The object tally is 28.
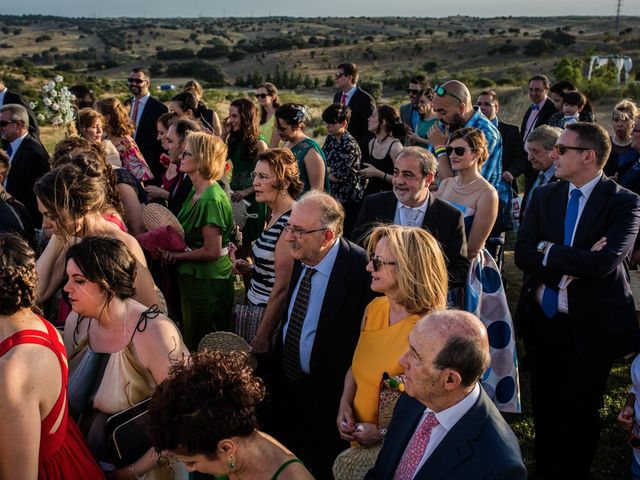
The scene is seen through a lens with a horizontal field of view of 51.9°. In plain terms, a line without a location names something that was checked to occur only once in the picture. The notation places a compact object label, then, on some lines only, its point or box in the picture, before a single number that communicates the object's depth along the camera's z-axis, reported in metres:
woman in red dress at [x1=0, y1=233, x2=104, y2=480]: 2.52
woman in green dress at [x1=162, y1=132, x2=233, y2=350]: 5.07
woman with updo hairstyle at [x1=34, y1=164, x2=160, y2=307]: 4.03
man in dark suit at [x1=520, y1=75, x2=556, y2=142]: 9.46
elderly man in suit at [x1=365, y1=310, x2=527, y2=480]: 2.48
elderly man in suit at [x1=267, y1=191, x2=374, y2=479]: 3.83
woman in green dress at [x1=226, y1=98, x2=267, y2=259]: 7.16
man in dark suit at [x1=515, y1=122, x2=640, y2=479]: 4.15
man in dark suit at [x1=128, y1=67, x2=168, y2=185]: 8.72
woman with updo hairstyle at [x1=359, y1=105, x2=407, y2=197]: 7.37
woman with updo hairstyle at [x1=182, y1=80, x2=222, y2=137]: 8.86
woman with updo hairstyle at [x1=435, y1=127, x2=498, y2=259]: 5.04
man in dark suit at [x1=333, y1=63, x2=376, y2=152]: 9.45
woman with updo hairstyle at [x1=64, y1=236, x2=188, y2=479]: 3.05
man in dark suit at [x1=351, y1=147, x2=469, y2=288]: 4.56
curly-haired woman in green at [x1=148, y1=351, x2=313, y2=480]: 2.37
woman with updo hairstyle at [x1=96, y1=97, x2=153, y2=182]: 6.80
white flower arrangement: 7.71
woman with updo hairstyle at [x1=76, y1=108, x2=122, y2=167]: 6.53
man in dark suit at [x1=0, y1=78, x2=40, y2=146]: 9.38
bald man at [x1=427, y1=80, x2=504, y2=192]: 5.97
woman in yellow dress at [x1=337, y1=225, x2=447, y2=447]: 3.35
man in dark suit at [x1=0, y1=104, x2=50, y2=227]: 6.79
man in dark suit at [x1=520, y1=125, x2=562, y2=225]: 5.81
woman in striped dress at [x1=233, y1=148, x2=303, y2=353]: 4.72
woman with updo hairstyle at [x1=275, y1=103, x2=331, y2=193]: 6.32
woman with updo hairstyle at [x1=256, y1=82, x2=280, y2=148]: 8.69
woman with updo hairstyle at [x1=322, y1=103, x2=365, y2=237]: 7.21
